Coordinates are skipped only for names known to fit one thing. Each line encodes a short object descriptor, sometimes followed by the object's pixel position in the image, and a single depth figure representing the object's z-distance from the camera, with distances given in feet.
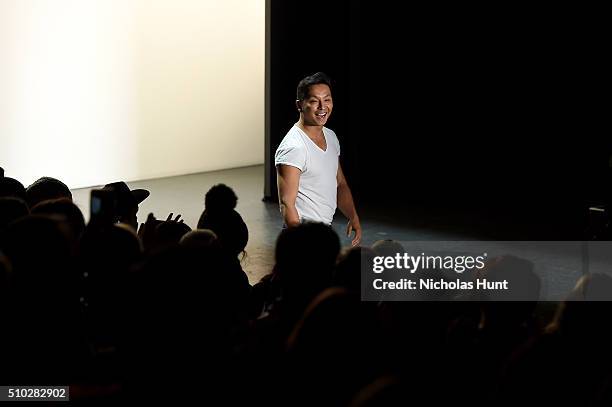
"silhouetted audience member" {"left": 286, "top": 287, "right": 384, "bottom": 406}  13.99
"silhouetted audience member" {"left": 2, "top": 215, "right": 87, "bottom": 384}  16.10
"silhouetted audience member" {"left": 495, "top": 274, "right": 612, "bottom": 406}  13.94
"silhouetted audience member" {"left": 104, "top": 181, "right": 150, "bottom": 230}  25.18
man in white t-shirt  28.45
